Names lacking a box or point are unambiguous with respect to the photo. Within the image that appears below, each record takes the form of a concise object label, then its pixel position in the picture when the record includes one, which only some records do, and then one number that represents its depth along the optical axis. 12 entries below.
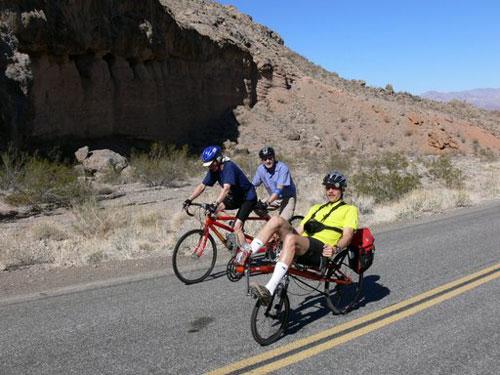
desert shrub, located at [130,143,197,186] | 23.62
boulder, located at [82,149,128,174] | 24.03
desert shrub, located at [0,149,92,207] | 17.16
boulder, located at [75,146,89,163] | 24.78
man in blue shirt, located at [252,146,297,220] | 9.52
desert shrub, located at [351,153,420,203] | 18.98
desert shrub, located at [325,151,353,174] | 29.23
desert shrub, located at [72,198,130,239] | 12.18
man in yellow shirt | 5.41
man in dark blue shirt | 7.99
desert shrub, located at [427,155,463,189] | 22.92
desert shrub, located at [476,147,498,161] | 42.50
